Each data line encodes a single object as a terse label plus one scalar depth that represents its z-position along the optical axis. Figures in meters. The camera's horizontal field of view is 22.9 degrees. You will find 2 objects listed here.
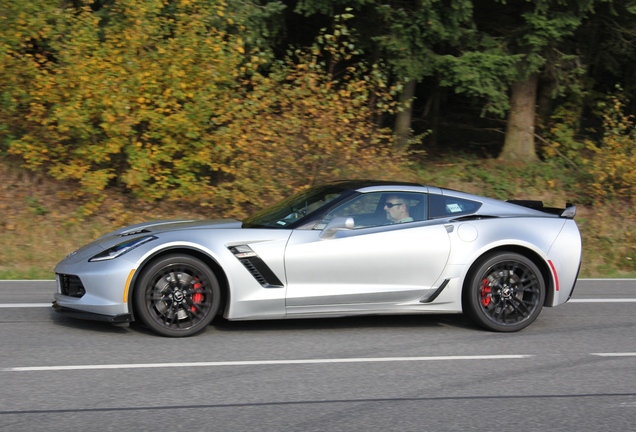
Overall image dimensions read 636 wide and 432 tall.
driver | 14.86
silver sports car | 13.71
